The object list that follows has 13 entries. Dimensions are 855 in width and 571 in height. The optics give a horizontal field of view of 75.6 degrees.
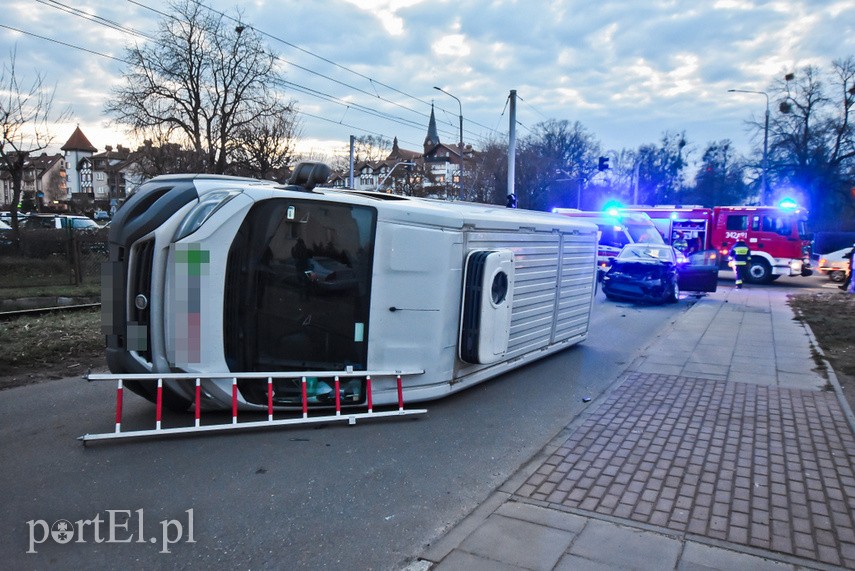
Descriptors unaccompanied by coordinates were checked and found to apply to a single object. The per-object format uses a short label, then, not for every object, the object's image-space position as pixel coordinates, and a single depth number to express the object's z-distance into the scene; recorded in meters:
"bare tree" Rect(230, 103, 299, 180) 27.34
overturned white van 4.62
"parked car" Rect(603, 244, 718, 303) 15.06
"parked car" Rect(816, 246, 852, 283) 22.17
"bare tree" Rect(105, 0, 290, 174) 26.28
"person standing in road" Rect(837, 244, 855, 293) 18.41
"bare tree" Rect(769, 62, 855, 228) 42.69
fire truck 21.48
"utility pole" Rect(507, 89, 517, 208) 20.30
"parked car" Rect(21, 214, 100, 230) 26.97
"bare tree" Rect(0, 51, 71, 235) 16.14
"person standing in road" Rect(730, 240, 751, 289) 20.58
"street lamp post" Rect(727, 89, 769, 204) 35.72
